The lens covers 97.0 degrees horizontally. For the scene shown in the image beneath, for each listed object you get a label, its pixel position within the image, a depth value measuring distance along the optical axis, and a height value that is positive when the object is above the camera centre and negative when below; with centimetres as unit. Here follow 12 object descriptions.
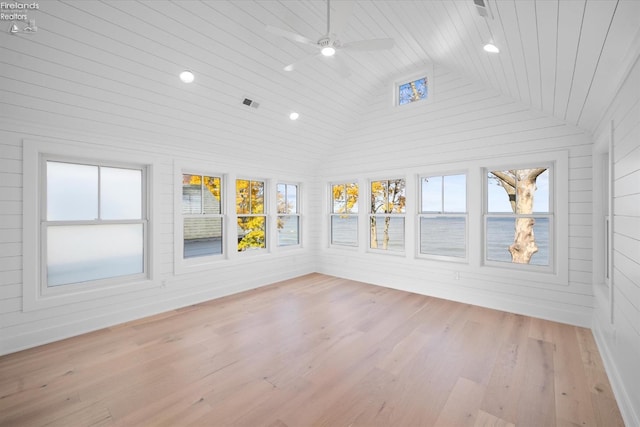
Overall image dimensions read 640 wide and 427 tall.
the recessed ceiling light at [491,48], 264 +158
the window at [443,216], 448 -6
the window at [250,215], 510 -4
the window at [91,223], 318 -12
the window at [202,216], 435 -5
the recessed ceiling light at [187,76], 313 +153
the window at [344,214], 591 -3
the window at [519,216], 379 -5
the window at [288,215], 583 -5
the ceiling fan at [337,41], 232 +158
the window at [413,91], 463 +204
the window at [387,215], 528 -5
